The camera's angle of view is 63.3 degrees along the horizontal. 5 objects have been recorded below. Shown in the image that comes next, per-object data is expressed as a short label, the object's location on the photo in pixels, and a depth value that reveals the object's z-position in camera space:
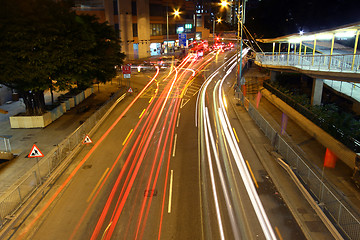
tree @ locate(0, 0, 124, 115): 19.89
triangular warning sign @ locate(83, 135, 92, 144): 18.16
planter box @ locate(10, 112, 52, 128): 24.20
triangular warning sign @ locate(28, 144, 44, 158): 13.85
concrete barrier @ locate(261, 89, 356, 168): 16.28
